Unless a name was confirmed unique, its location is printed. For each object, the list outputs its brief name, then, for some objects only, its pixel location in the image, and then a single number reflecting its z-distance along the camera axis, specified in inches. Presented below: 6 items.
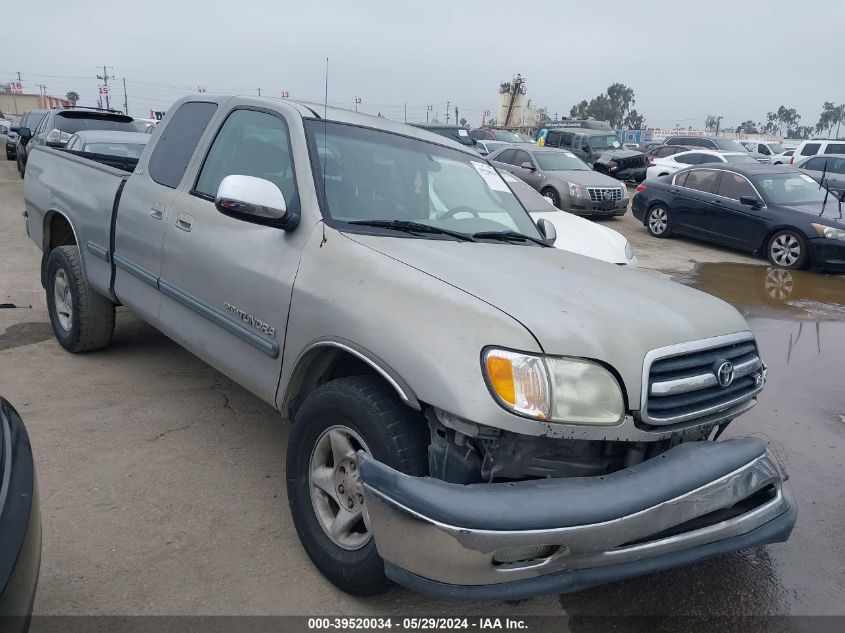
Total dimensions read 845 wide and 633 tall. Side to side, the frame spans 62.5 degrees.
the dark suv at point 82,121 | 539.5
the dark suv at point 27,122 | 766.1
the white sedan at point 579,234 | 278.8
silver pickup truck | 84.3
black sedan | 414.3
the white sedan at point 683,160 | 741.9
